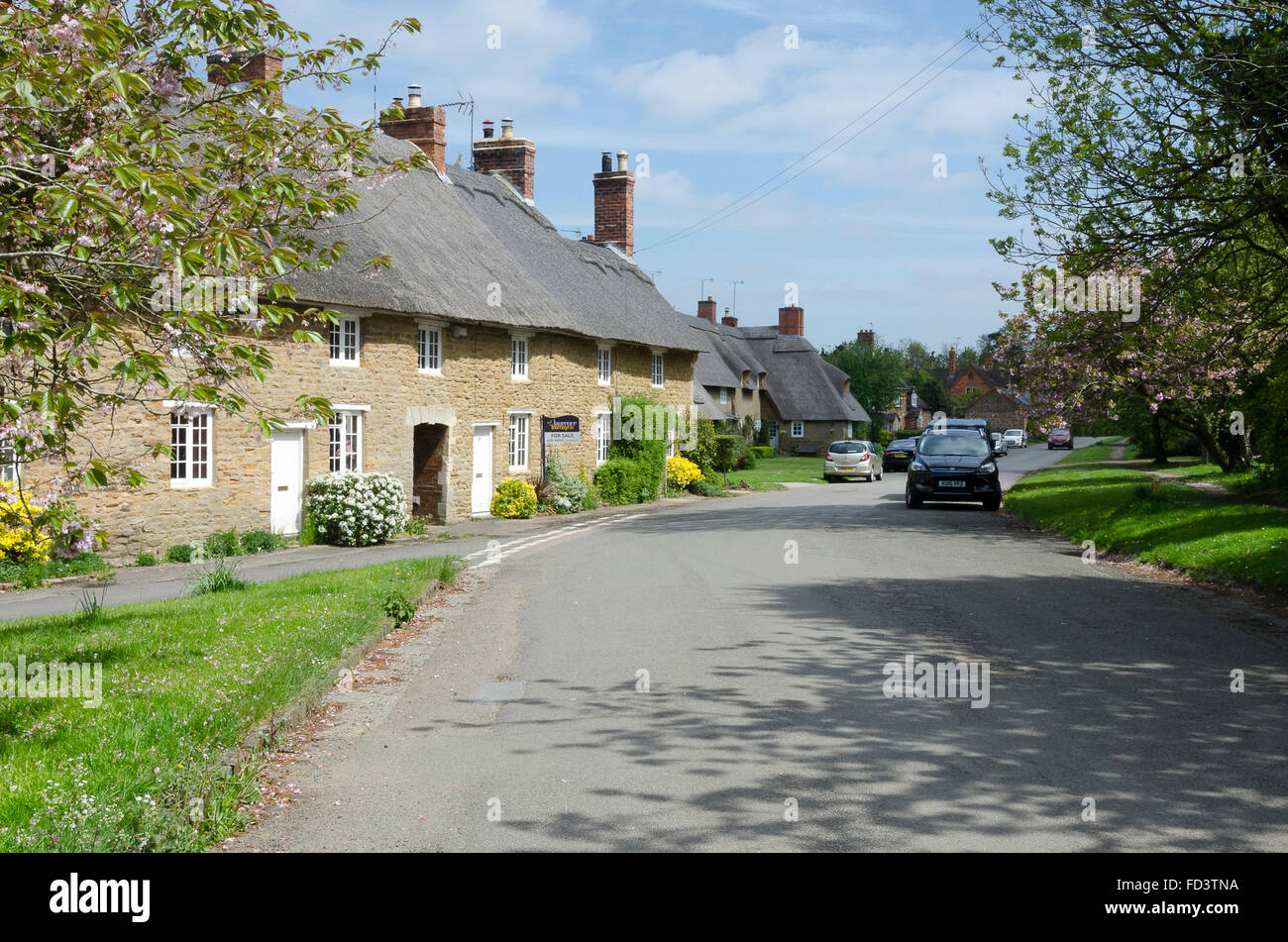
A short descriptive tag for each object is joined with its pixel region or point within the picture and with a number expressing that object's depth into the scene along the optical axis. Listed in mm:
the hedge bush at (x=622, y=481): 32738
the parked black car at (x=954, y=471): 26562
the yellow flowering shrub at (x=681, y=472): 37719
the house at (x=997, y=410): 128000
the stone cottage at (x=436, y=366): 19641
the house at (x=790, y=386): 75062
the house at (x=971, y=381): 141250
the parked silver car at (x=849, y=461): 46312
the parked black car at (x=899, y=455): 54750
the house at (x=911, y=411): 112869
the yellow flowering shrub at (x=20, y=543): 15273
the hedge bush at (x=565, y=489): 29667
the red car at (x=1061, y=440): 87000
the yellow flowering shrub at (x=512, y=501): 27578
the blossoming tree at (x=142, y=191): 5672
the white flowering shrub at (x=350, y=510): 21266
